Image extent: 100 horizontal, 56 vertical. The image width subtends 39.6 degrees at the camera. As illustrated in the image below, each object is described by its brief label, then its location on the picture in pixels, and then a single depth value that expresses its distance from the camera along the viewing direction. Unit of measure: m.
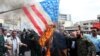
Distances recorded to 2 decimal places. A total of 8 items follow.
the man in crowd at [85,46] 3.84
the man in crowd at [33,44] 4.57
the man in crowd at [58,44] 3.81
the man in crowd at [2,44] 3.77
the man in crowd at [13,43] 4.41
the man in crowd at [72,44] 4.02
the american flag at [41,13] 3.39
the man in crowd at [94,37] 3.95
